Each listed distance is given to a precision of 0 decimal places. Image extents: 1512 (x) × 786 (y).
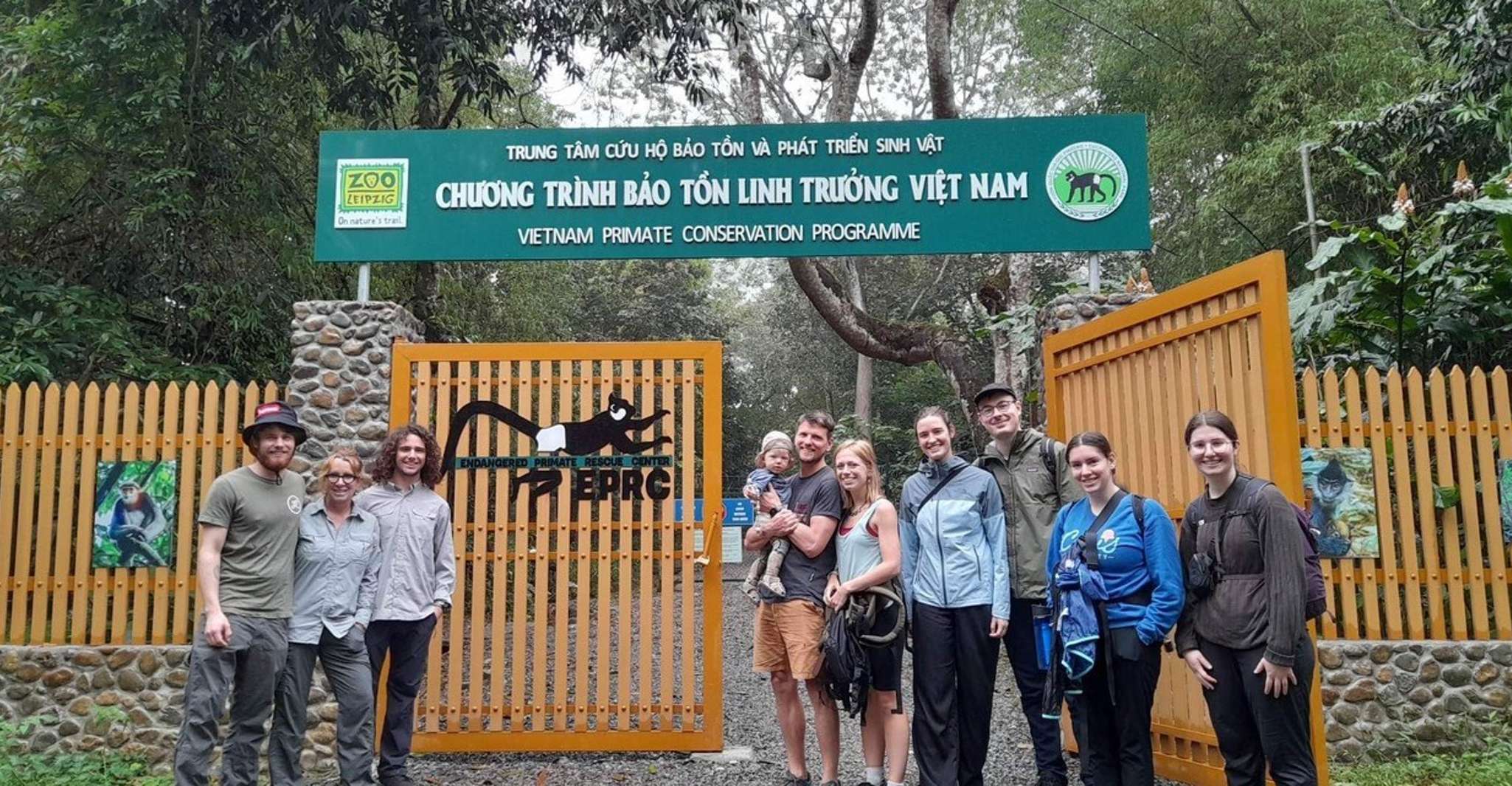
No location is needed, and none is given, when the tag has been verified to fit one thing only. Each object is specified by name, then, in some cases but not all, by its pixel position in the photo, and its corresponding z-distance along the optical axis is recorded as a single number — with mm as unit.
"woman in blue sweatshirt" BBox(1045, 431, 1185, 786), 3719
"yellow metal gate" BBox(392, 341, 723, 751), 5660
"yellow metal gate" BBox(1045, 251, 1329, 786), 4312
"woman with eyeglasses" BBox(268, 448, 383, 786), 4477
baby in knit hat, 4590
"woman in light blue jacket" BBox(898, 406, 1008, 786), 4270
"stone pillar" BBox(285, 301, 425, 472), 5805
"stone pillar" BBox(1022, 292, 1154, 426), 5840
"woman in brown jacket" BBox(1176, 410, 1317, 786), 3389
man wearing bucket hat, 4113
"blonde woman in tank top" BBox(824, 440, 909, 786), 4297
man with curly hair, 4781
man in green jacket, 4559
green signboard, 6074
